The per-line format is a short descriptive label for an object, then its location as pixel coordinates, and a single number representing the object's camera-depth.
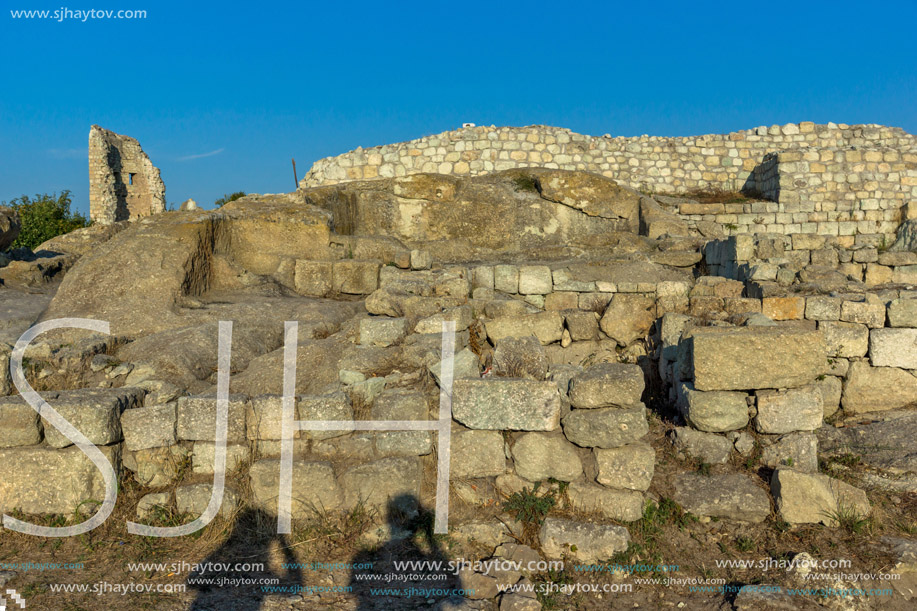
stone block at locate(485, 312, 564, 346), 6.67
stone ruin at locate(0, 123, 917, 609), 4.27
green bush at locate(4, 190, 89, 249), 22.03
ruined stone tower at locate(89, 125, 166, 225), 19.64
